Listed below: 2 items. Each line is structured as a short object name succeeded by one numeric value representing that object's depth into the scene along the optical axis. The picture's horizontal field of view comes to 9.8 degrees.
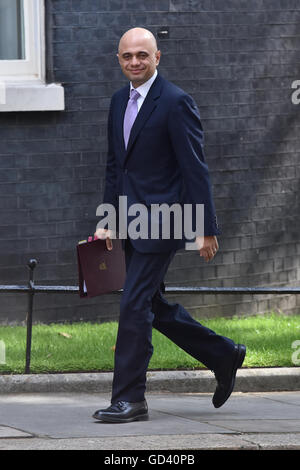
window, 14.52
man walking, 9.69
